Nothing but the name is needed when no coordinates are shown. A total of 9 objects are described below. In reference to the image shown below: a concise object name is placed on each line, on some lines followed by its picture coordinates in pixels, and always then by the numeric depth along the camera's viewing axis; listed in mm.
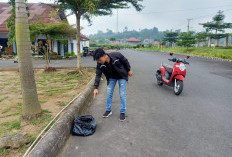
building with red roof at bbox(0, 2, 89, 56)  17575
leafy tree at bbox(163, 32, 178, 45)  50906
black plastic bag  2990
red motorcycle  5390
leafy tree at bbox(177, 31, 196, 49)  27641
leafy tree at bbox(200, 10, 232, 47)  30609
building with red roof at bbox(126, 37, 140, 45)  107019
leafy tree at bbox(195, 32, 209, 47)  31502
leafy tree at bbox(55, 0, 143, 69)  6773
